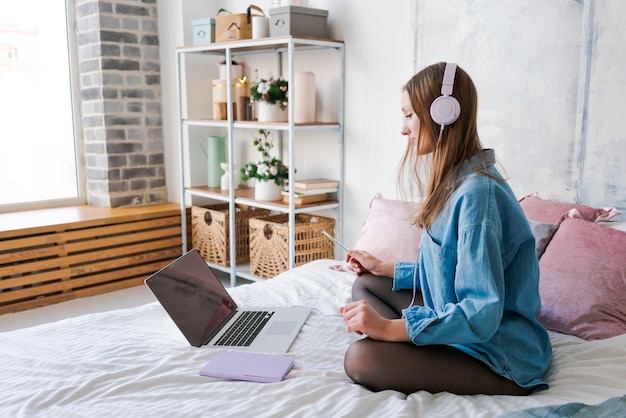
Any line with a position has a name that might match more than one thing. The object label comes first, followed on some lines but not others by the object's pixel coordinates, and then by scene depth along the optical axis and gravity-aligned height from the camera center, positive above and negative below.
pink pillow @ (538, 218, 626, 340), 1.86 -0.53
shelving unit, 3.36 -0.11
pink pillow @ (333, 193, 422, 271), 2.45 -0.50
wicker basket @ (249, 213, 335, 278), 3.49 -0.76
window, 4.14 -0.01
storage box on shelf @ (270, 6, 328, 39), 3.33 +0.46
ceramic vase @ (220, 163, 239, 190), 4.00 -0.44
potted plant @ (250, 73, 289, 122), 3.53 +0.06
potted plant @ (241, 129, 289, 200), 3.58 -0.38
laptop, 1.84 -0.65
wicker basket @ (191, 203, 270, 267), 3.95 -0.79
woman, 1.44 -0.42
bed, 1.43 -0.68
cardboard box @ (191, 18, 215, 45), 3.84 +0.47
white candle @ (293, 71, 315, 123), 3.47 +0.07
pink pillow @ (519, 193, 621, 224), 2.25 -0.37
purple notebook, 1.60 -0.67
